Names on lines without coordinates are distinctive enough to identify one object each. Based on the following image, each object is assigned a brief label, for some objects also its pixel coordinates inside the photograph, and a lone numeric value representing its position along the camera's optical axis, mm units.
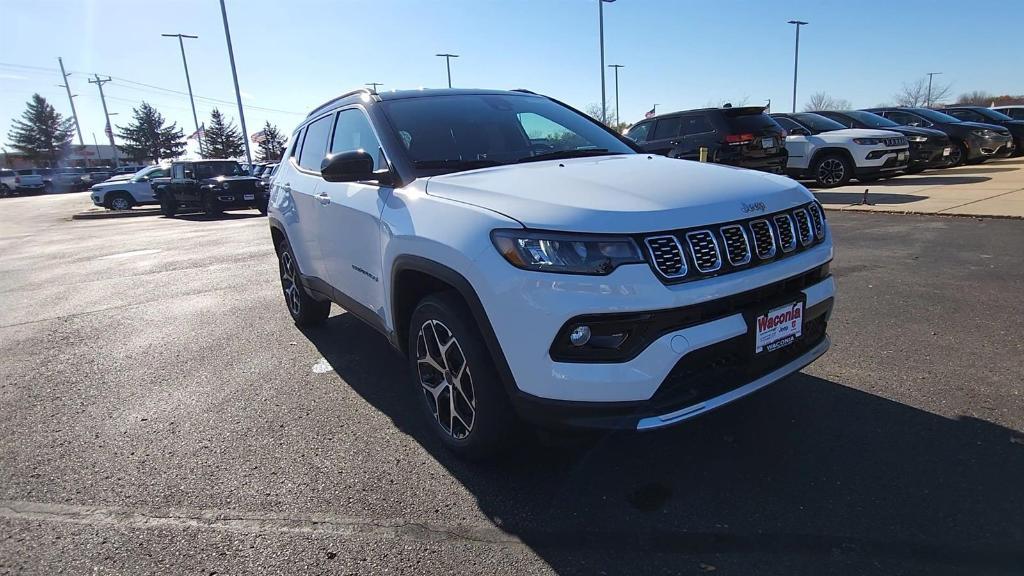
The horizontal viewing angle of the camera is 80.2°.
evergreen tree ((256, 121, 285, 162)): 90700
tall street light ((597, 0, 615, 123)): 37959
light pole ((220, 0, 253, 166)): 32000
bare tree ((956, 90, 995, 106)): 83800
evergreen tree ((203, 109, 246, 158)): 82188
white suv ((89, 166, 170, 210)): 23344
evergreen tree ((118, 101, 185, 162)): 81562
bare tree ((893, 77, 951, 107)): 89188
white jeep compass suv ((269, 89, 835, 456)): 2230
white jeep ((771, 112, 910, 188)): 12648
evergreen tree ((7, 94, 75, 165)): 83562
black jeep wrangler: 18125
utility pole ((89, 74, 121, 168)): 64938
